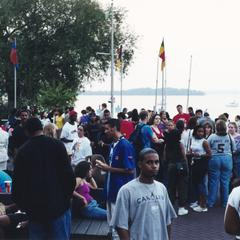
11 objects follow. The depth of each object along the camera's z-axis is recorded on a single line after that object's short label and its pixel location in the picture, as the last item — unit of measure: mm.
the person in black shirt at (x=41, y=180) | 3137
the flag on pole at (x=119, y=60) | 20798
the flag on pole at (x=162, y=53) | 19541
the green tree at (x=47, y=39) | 21397
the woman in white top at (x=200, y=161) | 6306
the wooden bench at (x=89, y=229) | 4432
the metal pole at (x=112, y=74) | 20476
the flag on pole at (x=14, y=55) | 17042
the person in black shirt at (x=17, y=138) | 6147
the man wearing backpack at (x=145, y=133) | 6821
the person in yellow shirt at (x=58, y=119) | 11873
